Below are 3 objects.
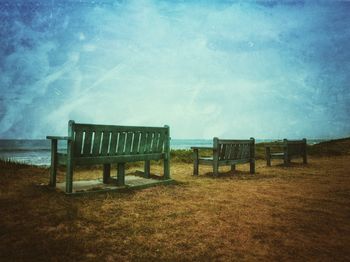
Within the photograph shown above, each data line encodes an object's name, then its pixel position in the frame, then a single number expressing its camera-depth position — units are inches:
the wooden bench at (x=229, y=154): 305.1
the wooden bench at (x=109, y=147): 192.2
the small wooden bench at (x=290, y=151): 433.7
